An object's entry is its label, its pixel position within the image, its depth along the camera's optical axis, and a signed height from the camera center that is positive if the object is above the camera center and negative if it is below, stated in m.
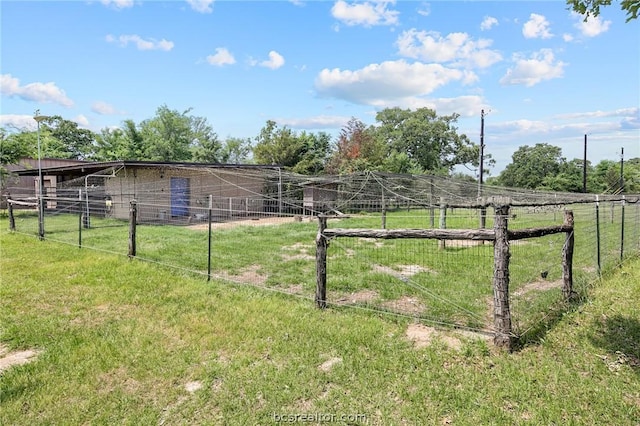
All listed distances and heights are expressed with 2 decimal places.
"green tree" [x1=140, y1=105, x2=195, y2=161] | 34.44 +6.15
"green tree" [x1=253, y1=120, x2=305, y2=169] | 28.62 +3.58
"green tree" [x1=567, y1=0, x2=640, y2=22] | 3.08 +1.60
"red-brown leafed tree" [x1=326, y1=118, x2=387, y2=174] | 26.11 +3.38
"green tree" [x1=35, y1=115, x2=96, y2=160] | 41.91 +6.46
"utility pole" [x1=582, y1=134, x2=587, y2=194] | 31.88 +4.03
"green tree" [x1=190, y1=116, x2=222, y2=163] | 38.50 +5.71
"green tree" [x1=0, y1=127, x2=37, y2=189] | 16.48 +1.99
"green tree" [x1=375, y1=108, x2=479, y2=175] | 38.69 +5.82
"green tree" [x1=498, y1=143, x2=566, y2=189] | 50.41 +4.71
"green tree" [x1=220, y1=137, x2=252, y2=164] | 42.88 +5.31
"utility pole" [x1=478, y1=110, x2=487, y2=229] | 20.02 +2.88
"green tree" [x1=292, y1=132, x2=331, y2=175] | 27.51 +3.49
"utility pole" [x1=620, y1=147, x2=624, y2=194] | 32.35 +1.94
